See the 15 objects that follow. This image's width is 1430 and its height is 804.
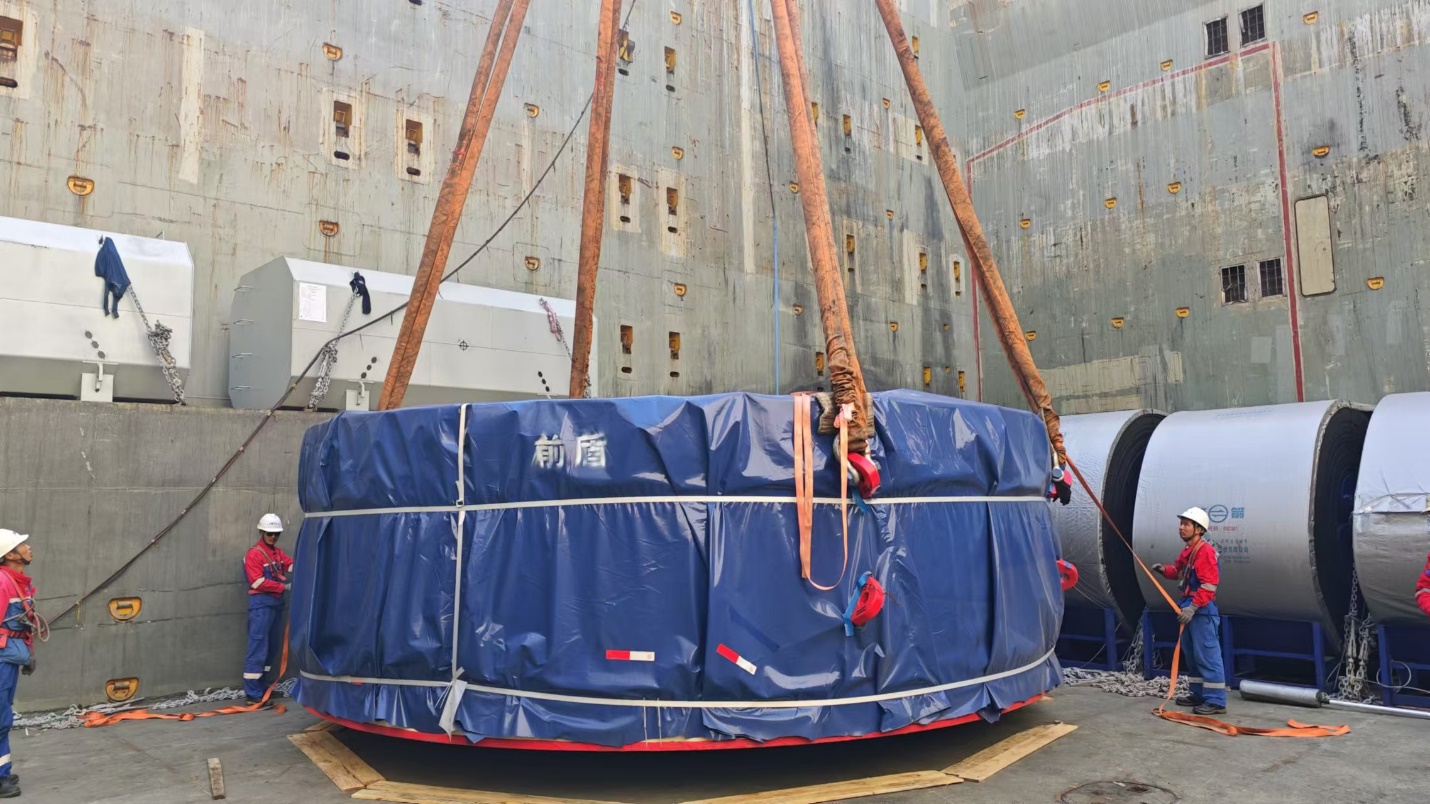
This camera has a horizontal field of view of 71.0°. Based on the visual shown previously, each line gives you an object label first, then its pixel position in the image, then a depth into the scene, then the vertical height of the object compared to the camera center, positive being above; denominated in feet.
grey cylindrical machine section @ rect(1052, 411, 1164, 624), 35.65 -1.15
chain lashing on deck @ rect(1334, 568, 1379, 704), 30.27 -5.48
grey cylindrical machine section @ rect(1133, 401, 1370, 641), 31.40 -0.69
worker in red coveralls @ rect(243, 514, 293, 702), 30.35 -3.47
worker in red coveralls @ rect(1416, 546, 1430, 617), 24.71 -2.84
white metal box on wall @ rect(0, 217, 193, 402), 29.19 +5.05
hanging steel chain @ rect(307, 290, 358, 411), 34.22 +3.65
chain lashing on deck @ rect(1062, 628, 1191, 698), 32.17 -6.76
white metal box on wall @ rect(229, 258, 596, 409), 34.12 +5.08
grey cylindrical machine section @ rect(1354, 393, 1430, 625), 28.71 -1.26
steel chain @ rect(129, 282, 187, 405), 31.55 +4.26
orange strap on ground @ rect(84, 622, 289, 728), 27.40 -6.55
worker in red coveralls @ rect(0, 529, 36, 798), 20.98 -3.24
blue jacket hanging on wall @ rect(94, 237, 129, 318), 30.76 +6.44
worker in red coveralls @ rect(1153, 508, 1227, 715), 28.73 -3.96
